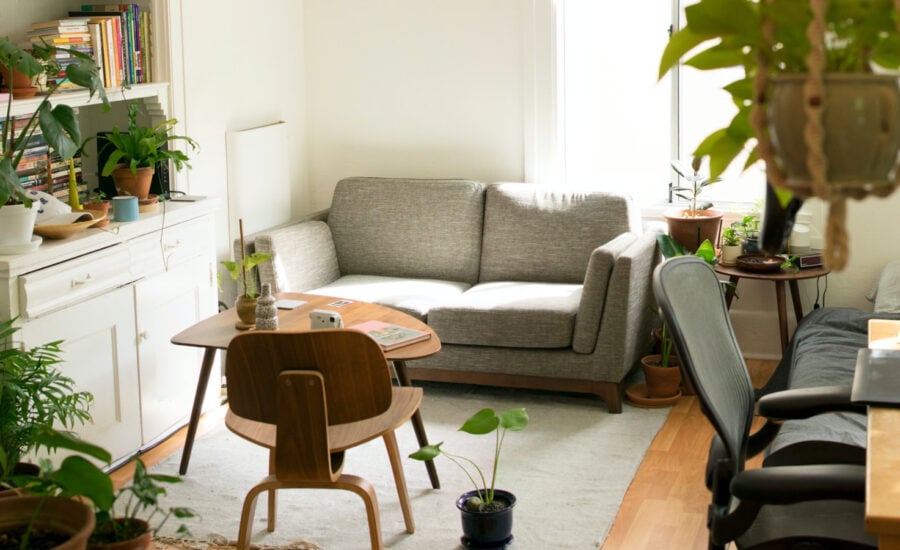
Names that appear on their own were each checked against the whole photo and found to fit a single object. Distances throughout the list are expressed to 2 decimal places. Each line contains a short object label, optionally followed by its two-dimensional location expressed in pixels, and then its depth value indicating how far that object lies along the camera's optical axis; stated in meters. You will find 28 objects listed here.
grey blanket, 3.04
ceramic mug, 4.21
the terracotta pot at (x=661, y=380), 4.82
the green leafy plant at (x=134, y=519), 1.60
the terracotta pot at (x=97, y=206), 4.21
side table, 4.88
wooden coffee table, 3.81
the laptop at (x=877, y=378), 2.43
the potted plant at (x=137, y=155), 4.34
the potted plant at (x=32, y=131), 3.56
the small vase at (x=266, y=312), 3.90
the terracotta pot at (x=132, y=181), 4.34
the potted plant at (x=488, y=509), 3.33
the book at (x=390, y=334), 3.72
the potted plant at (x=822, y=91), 0.85
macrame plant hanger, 0.84
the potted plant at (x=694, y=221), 5.08
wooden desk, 1.86
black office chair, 2.22
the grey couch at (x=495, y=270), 4.73
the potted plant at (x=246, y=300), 3.94
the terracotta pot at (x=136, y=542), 1.58
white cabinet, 3.72
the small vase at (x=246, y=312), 3.97
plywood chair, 3.01
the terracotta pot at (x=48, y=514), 1.56
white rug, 3.66
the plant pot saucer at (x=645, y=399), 4.82
